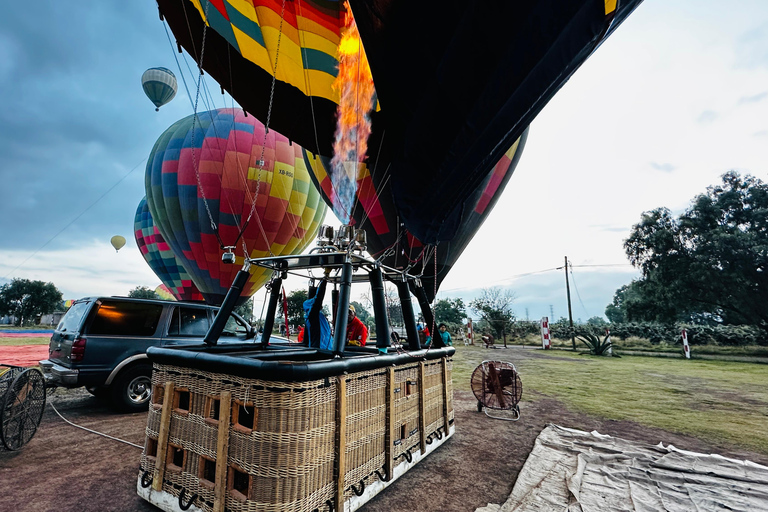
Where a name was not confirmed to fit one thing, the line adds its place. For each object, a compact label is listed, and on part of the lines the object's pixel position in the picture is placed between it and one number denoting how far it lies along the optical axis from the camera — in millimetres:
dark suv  5333
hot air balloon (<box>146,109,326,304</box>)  14617
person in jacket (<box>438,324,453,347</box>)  9375
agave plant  19859
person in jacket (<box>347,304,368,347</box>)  5688
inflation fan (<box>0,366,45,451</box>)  3631
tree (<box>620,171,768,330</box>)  23891
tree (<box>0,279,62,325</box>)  61438
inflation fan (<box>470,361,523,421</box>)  5811
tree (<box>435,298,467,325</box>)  46844
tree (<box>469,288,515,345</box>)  33031
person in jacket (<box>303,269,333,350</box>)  3967
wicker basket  2268
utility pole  27573
